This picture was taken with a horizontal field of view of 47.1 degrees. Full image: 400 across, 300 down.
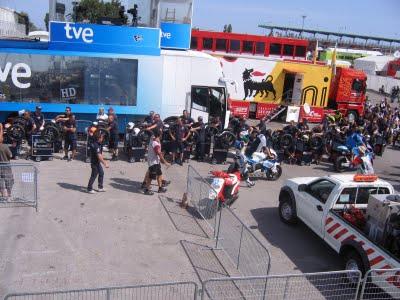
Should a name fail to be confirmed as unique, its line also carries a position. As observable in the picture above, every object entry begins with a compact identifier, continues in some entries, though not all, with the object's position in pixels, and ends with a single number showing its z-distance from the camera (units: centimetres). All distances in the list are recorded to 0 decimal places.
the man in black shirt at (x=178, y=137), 1494
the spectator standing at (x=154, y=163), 1147
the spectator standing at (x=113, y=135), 1471
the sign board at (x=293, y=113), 2564
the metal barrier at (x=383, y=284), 678
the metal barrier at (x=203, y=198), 979
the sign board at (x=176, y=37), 2042
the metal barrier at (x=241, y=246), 751
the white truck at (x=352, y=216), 753
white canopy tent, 6302
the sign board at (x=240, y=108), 2572
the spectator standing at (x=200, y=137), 1567
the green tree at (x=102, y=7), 4872
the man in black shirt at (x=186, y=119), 1592
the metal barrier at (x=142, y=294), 665
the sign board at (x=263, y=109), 2619
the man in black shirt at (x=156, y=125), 1467
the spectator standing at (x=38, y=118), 1450
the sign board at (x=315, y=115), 2616
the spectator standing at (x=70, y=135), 1425
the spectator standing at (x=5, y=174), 1020
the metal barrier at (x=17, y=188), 1022
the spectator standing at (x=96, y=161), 1126
